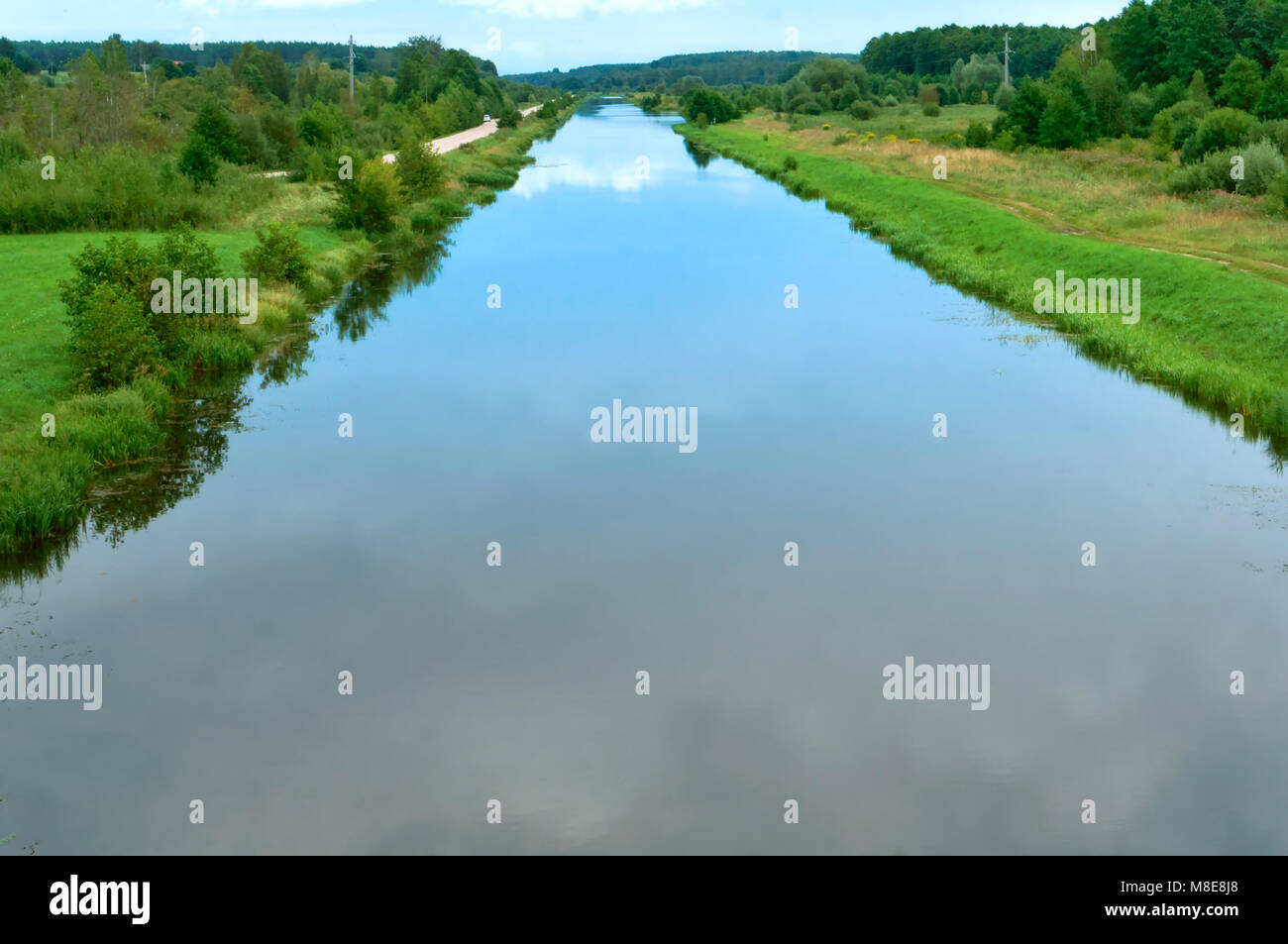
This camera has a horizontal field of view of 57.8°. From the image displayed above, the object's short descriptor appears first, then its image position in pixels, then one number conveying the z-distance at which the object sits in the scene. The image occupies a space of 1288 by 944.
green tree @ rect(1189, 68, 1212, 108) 53.78
